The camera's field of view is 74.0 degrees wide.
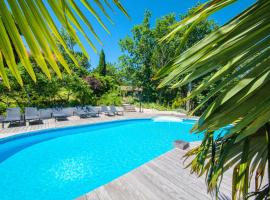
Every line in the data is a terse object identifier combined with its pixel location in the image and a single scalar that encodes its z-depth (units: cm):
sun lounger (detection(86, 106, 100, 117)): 1402
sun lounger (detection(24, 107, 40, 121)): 1087
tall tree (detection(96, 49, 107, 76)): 3566
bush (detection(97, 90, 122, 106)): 1923
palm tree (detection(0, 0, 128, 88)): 45
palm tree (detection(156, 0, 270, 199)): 49
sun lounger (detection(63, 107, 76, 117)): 1303
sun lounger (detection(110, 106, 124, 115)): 1521
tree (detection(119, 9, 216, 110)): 2447
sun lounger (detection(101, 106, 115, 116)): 1496
